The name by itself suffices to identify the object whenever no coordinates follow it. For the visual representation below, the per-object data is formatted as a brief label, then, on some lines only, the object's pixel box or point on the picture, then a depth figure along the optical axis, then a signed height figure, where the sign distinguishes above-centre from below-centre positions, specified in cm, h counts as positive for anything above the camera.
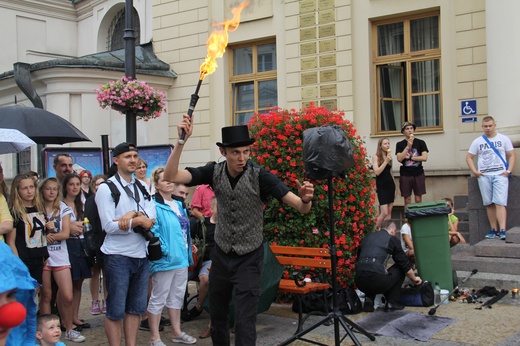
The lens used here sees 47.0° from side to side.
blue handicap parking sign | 1193 +118
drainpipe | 1532 +245
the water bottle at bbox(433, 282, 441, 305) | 759 -166
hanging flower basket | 1145 +151
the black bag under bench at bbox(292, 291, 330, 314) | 717 -159
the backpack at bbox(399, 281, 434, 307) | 743 -160
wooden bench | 651 -112
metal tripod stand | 549 -138
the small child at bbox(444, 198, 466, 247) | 920 -102
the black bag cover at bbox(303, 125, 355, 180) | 541 +15
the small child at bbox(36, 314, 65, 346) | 449 -116
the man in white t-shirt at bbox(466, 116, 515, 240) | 966 -7
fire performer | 486 -42
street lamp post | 1091 +222
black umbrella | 796 +72
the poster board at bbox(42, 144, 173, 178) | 1168 +39
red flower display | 754 -32
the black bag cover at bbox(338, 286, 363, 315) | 721 -162
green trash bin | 796 -100
